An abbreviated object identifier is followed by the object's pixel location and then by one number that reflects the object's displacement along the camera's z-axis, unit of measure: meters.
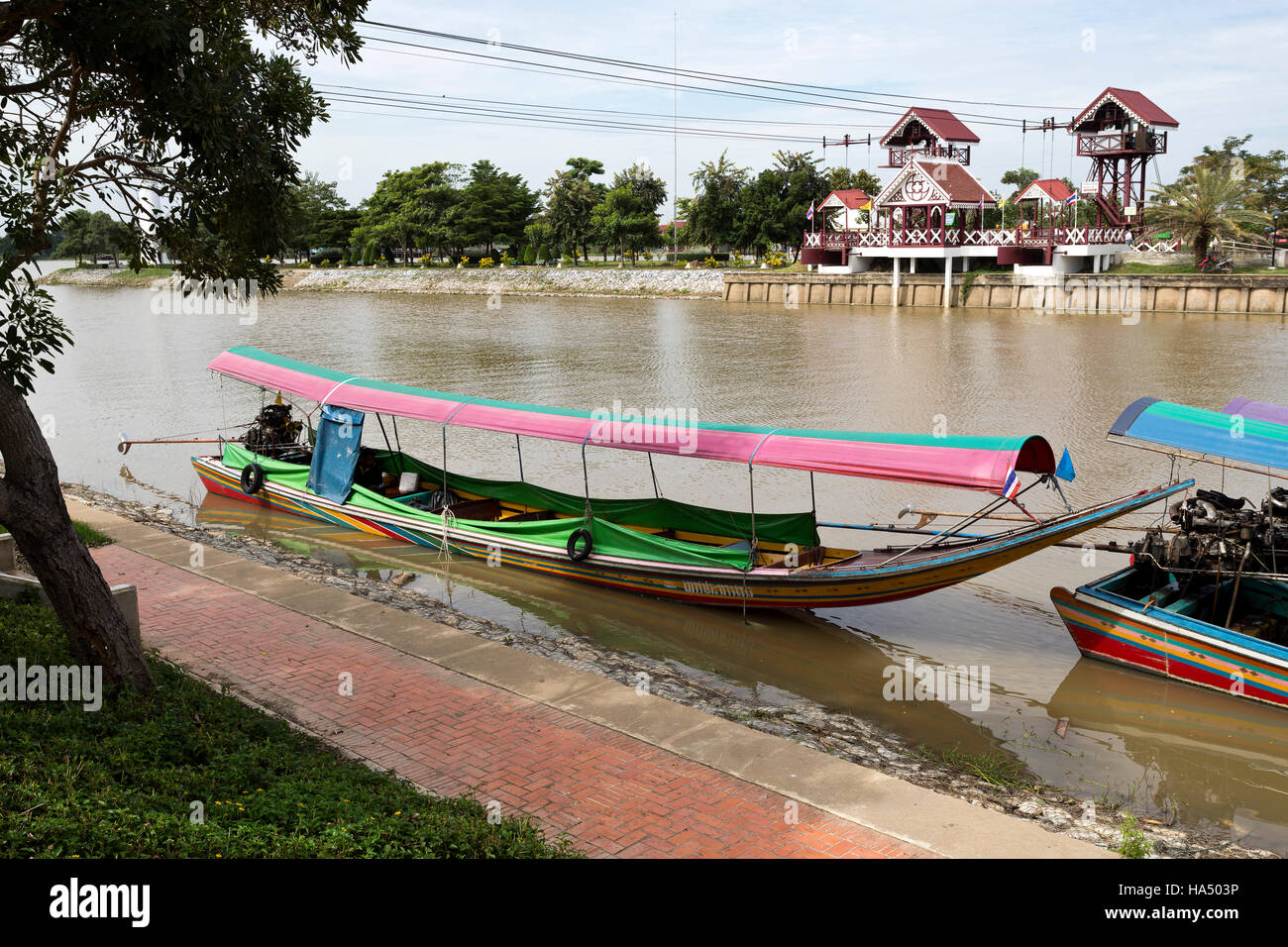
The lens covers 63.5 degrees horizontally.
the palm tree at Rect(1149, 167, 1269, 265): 47.84
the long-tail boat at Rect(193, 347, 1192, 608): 10.39
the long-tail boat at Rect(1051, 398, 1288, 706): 9.77
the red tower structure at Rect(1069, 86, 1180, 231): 53.72
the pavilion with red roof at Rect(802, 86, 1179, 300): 51.72
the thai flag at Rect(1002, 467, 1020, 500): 9.63
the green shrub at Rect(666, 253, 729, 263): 71.38
